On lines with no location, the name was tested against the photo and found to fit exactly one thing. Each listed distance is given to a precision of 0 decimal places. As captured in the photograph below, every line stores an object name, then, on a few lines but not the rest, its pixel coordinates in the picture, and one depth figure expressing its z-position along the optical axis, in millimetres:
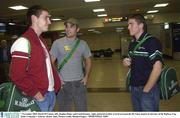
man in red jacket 1385
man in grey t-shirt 2203
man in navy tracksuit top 1740
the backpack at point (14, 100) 1383
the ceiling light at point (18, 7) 7686
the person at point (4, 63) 5481
